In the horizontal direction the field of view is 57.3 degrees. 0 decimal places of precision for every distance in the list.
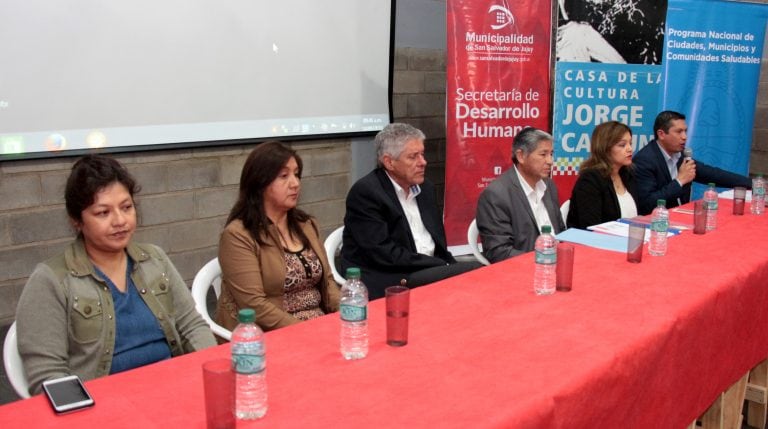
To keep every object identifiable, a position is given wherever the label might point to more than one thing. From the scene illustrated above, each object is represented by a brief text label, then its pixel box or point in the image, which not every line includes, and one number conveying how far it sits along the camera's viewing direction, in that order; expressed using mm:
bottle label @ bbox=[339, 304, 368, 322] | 1627
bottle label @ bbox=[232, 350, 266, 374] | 1314
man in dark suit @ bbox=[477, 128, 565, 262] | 3152
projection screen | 3098
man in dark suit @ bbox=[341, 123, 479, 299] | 2945
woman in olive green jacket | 1724
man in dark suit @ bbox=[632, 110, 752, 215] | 3971
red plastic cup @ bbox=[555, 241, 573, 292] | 2197
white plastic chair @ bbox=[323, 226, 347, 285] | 2836
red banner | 4395
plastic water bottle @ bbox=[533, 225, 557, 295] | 2184
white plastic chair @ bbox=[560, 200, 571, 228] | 3617
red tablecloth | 1365
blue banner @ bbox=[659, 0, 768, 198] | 5238
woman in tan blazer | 2357
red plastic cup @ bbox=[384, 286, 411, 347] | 1676
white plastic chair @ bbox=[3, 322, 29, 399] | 1712
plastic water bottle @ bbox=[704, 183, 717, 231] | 3127
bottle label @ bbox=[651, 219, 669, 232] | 2632
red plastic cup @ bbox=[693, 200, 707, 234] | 3021
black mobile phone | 1358
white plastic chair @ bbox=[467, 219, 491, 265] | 3277
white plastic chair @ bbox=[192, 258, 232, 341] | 2236
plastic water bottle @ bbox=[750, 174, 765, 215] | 3521
